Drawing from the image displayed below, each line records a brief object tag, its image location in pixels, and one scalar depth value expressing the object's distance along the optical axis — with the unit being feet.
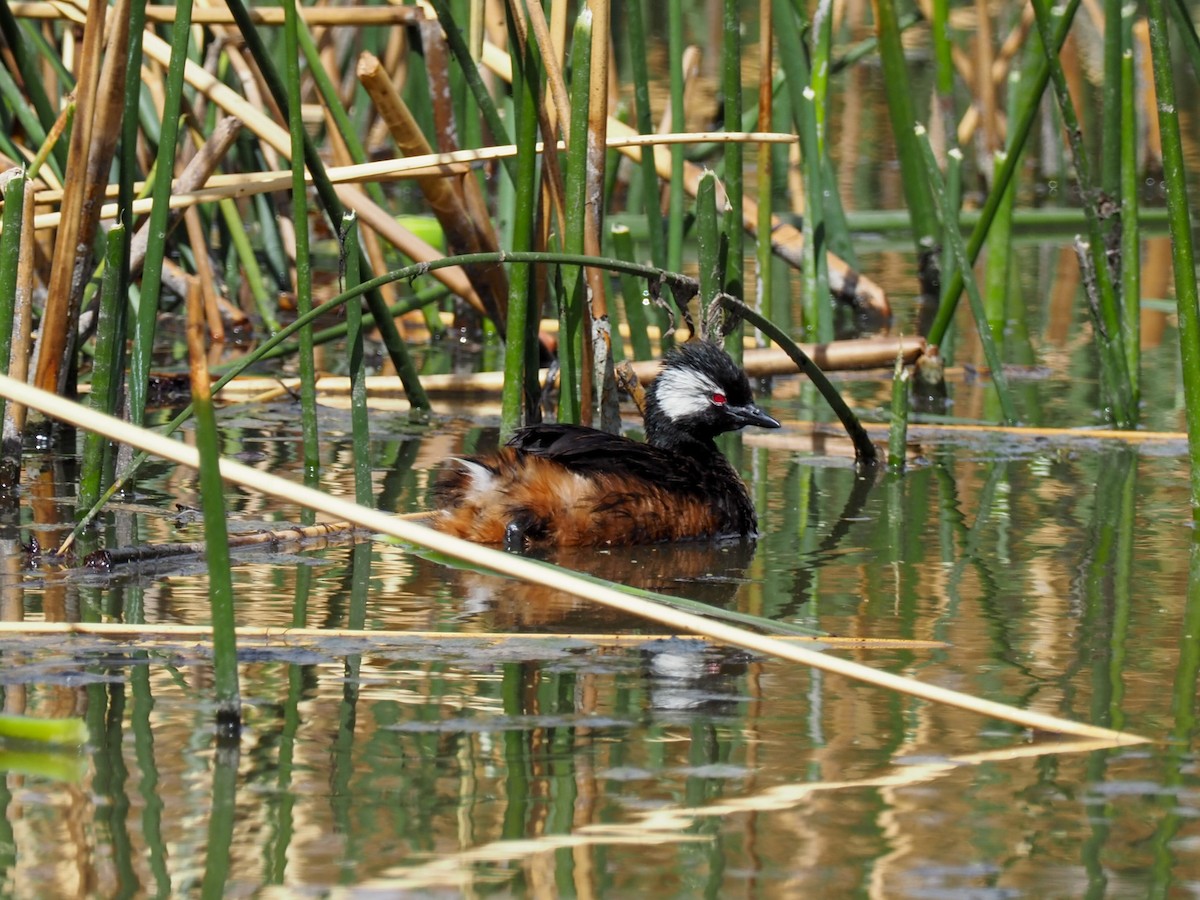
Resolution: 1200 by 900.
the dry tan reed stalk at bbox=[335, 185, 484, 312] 46.44
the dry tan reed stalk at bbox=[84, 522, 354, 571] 30.35
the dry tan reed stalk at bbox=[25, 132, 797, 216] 36.42
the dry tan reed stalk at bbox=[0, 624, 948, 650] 25.09
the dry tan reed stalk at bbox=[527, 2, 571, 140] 34.81
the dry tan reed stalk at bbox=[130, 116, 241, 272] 41.16
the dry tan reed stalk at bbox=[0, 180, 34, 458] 35.04
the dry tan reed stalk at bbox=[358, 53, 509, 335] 39.50
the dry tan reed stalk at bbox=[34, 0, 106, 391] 32.17
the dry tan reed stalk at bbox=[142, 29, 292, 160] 41.19
